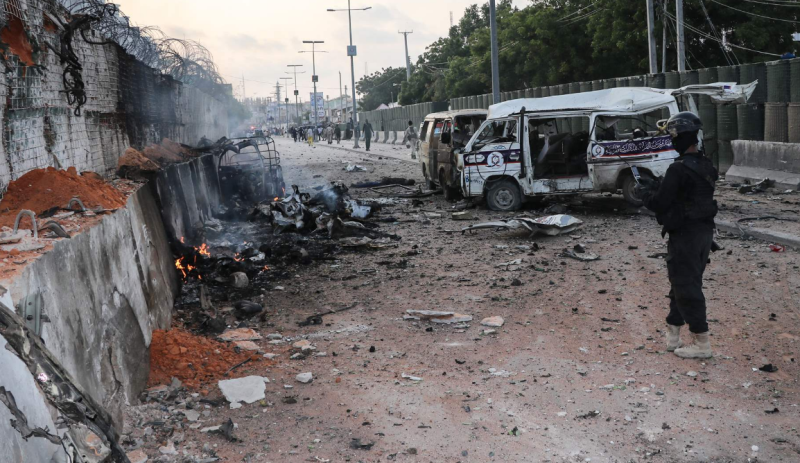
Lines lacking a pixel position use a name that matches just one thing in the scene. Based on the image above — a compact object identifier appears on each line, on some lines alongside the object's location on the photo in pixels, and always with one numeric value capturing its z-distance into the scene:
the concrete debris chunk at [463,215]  12.74
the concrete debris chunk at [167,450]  3.96
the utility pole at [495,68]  22.52
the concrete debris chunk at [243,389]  4.79
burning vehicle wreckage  7.35
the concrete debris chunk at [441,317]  6.56
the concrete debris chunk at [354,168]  24.63
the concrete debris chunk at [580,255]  8.68
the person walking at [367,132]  37.79
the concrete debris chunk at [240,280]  8.29
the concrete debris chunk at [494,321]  6.37
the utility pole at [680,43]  20.86
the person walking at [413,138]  27.98
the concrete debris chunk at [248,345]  5.95
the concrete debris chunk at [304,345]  5.98
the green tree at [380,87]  80.50
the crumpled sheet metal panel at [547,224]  10.18
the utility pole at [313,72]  73.06
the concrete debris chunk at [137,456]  3.81
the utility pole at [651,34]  22.03
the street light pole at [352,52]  46.22
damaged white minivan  11.76
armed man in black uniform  5.12
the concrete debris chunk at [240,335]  6.29
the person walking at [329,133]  52.67
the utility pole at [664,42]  24.19
